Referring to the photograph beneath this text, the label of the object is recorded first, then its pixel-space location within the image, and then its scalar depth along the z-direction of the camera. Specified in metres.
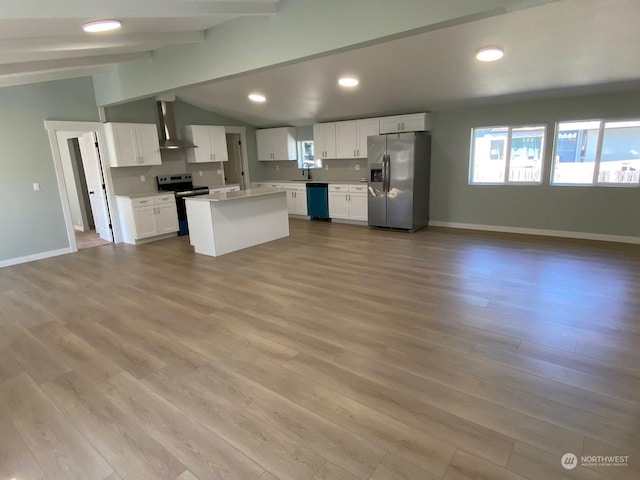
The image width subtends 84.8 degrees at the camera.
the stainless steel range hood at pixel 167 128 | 6.85
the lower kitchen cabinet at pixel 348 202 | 7.36
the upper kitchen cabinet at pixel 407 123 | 6.56
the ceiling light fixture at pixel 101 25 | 2.69
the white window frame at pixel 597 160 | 5.39
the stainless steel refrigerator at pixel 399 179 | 6.43
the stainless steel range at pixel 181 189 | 6.88
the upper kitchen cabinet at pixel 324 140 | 7.77
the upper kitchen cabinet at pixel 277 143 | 8.57
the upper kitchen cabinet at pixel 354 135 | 7.16
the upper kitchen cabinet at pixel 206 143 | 7.38
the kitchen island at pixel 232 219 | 5.34
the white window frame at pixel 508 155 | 5.96
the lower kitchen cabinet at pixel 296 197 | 8.28
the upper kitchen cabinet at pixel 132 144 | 6.18
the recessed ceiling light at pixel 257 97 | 6.38
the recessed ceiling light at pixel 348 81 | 5.08
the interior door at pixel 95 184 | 6.43
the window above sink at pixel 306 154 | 8.71
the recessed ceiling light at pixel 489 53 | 3.68
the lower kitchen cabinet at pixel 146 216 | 6.29
